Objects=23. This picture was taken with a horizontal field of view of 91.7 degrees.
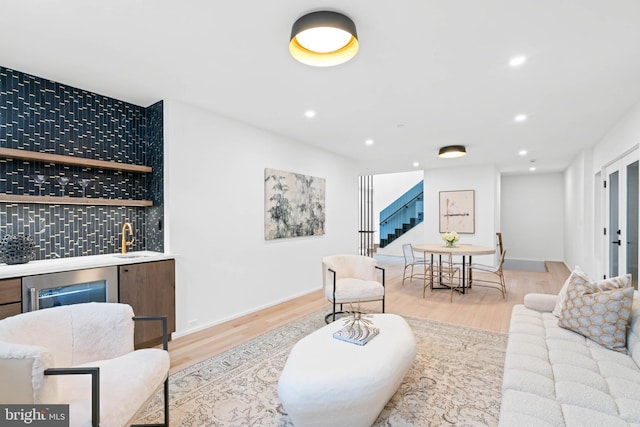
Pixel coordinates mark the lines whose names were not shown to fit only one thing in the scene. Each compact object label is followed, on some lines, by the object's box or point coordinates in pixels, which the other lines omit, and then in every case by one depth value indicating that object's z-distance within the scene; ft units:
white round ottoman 5.54
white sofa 4.48
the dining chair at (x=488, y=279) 16.56
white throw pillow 8.09
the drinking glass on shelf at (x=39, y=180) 9.08
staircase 32.25
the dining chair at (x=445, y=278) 16.48
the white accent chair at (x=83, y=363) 4.14
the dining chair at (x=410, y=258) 19.63
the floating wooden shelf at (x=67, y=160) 8.36
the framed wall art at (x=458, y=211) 24.93
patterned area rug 6.61
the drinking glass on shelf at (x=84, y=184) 10.00
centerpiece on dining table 18.20
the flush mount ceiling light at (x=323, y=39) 6.35
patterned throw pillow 6.81
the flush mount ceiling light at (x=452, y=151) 17.56
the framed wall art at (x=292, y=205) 14.96
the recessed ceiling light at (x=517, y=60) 8.11
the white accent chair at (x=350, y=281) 11.98
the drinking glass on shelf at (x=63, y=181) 9.59
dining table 16.16
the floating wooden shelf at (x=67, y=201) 8.29
